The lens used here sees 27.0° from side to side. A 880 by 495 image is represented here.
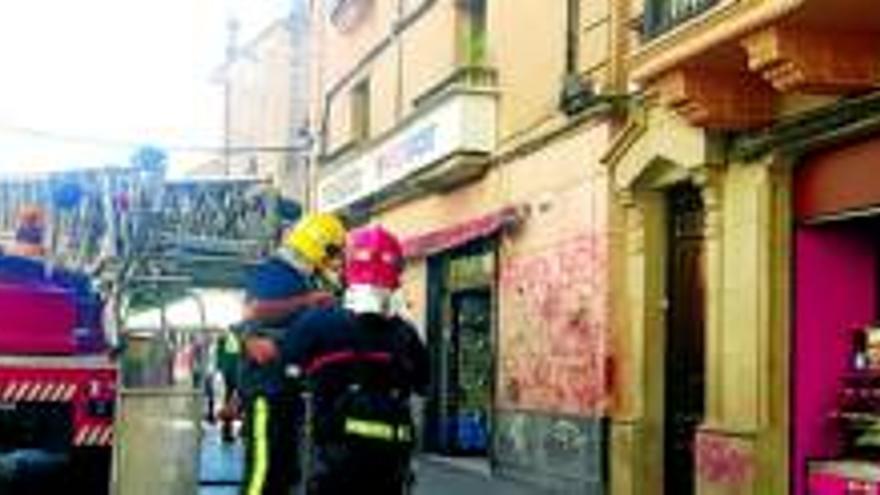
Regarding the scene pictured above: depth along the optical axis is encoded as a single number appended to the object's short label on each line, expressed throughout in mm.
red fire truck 13336
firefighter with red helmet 7285
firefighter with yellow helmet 7652
